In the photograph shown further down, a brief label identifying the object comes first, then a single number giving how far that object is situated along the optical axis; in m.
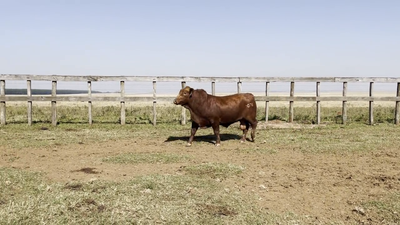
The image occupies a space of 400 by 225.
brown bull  10.36
